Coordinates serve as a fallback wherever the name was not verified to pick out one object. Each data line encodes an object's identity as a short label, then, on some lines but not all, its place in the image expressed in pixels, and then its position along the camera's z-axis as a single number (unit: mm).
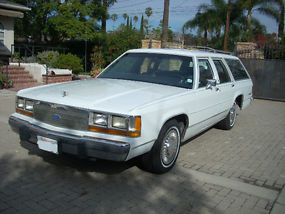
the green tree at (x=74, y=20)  18312
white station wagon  3756
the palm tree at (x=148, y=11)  58922
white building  16203
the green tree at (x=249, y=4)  26438
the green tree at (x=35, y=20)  19922
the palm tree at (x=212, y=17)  28059
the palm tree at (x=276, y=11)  26250
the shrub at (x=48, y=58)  15133
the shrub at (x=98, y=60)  17266
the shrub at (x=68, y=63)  14859
